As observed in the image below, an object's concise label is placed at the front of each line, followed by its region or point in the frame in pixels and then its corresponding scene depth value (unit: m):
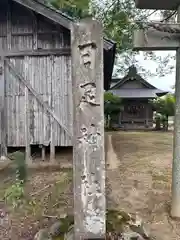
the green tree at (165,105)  14.47
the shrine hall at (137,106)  15.25
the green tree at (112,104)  14.13
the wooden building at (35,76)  5.43
